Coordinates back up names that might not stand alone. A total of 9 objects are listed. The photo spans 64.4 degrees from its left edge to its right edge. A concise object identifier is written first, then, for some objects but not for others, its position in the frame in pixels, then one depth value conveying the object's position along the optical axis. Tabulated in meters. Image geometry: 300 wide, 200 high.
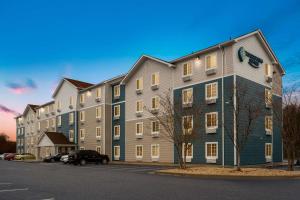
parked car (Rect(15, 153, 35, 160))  42.45
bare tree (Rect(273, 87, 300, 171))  17.53
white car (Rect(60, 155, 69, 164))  27.64
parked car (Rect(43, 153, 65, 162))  33.70
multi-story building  22.39
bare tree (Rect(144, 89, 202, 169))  18.61
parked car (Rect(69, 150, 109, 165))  25.94
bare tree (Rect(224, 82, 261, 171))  21.36
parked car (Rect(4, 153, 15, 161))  44.08
